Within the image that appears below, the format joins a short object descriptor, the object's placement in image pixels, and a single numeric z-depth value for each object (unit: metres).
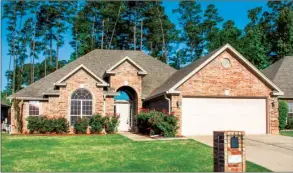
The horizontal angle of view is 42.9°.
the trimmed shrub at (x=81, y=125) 22.78
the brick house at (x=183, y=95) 20.98
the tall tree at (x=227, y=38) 48.75
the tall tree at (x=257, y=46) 46.97
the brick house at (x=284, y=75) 27.67
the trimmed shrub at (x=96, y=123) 22.98
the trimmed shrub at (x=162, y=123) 19.48
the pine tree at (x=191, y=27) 52.03
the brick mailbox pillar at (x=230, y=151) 8.12
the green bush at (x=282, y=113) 26.02
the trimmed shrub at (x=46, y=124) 22.58
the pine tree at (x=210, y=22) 52.09
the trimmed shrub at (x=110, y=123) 23.23
